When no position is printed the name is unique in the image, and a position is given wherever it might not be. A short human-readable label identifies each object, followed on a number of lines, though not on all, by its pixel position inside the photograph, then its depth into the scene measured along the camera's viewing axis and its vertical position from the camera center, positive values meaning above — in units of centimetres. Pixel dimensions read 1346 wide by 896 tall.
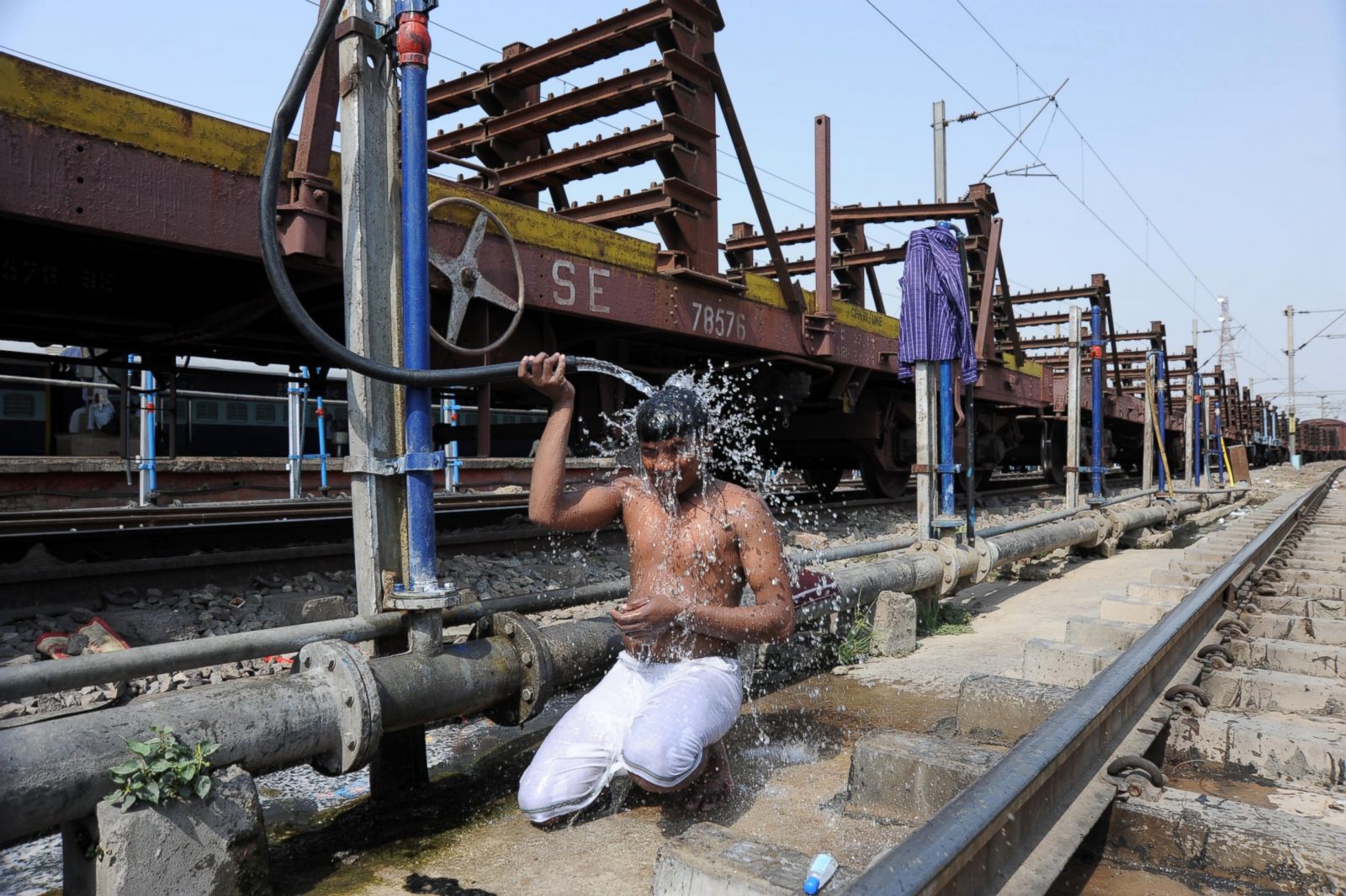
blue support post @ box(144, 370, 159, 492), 941 +9
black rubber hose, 238 +55
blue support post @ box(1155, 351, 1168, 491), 1590 +127
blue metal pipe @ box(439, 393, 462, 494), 1265 +51
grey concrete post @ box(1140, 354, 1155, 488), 1190 +17
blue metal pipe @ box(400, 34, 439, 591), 266 +43
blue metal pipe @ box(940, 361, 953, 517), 616 +19
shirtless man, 248 -46
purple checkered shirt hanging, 599 +102
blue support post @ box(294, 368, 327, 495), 1070 +15
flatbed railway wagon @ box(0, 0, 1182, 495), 372 +119
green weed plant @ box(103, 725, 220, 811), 183 -67
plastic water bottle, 159 -78
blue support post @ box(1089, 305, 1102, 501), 1033 +94
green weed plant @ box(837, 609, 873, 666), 453 -100
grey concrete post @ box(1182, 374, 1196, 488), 1784 +41
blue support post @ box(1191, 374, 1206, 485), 1755 +6
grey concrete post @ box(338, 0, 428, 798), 265 +51
